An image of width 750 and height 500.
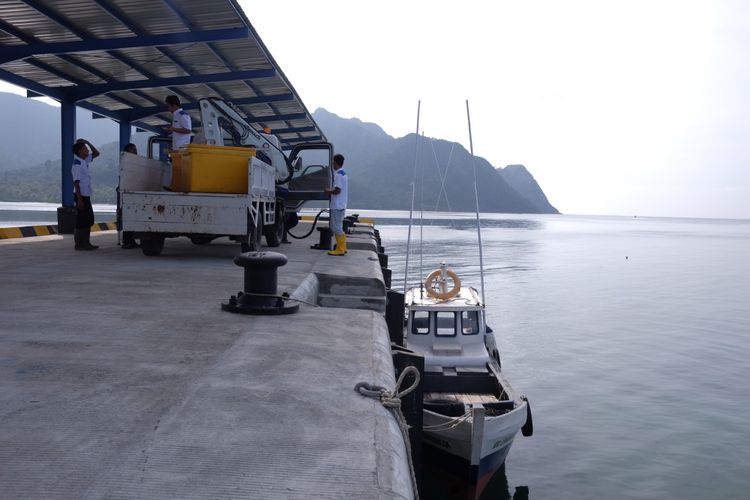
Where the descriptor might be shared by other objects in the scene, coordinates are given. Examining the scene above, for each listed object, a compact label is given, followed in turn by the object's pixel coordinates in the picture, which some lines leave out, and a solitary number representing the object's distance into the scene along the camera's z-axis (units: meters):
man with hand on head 11.12
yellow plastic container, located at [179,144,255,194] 10.48
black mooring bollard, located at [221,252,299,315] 5.74
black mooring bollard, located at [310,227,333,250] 13.91
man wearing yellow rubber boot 12.06
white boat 8.92
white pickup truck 10.20
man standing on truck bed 11.28
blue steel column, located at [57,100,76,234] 16.73
